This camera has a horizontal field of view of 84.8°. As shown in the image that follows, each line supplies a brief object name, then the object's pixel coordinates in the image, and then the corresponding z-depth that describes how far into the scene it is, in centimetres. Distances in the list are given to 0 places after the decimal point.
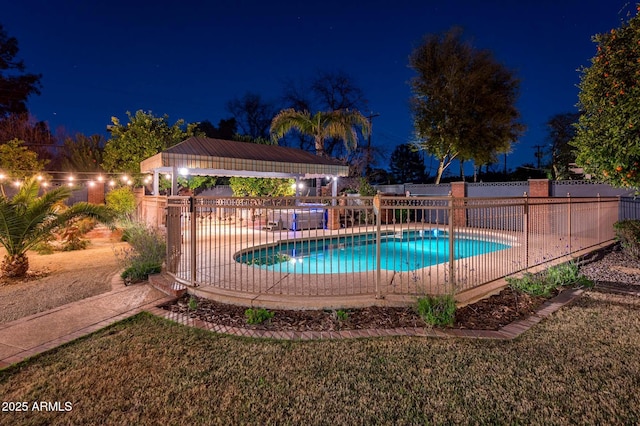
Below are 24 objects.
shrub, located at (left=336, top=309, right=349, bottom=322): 435
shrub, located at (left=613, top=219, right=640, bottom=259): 810
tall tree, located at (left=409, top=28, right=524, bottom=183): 1816
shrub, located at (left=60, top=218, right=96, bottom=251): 994
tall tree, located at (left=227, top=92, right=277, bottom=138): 3991
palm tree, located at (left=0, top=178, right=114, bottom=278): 638
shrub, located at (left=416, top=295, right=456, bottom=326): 414
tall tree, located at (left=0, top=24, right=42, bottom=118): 2306
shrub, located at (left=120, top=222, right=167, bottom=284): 627
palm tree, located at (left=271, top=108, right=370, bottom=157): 1806
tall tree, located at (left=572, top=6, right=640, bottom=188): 576
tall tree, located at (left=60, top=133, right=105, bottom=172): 2623
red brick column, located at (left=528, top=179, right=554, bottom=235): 1290
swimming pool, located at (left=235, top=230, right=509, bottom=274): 804
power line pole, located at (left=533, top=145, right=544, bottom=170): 3734
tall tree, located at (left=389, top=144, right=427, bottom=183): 4844
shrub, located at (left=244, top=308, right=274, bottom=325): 426
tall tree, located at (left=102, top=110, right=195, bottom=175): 1738
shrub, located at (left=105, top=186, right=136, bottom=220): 1373
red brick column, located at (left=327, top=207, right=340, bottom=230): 1316
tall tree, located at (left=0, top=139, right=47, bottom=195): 1661
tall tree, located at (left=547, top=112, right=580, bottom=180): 2815
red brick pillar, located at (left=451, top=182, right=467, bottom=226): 1544
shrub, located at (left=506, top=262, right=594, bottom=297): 533
